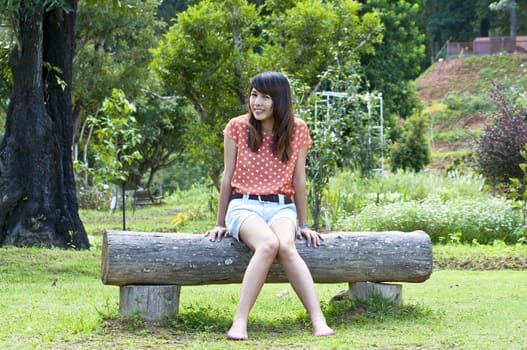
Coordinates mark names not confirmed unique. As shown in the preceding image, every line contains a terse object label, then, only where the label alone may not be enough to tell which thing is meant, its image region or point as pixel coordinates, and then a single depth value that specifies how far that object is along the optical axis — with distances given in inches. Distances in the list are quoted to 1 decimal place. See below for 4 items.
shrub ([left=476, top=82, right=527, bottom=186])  600.1
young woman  253.9
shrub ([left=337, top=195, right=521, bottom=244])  537.0
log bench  247.8
